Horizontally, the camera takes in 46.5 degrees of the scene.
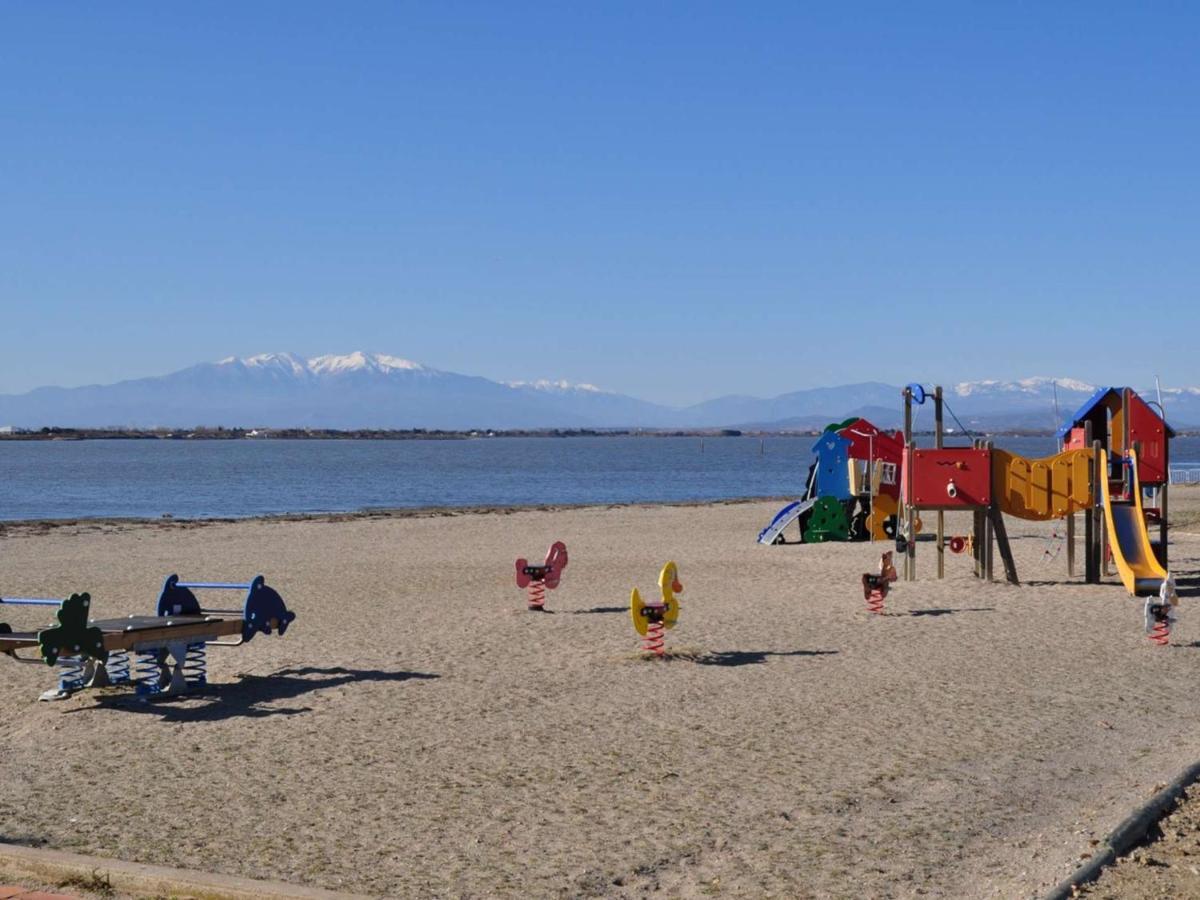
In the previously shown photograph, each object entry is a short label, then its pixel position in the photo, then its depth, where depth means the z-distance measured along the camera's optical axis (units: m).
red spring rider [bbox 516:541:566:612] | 17.38
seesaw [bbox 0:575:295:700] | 10.65
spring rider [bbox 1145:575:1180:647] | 14.22
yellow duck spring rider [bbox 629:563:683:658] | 13.54
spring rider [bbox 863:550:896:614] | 16.75
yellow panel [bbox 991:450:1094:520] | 19.69
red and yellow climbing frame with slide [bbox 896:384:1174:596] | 19.69
